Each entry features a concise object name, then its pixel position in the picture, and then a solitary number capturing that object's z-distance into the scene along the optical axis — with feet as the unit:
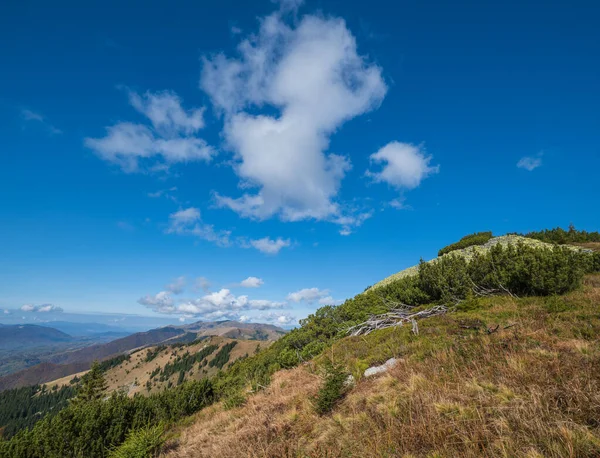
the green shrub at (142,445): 28.68
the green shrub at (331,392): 26.94
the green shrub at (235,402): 43.10
